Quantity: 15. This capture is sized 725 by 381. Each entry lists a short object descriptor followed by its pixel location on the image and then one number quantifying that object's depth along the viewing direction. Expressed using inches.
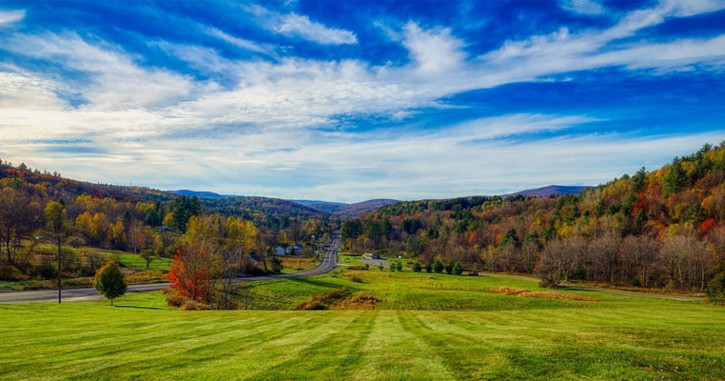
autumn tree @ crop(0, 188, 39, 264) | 2933.1
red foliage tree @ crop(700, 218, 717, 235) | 3252.2
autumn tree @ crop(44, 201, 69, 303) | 3981.3
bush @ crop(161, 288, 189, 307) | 1504.3
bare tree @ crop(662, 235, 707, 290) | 2576.3
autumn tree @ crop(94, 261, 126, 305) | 1470.2
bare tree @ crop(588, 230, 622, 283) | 3174.2
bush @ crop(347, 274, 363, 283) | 3099.4
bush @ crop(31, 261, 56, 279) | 2352.5
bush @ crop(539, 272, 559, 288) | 2723.9
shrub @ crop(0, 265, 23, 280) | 2201.0
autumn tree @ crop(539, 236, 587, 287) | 3191.4
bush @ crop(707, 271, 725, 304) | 1653.5
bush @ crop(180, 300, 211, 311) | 1346.0
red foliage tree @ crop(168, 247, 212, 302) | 1685.5
